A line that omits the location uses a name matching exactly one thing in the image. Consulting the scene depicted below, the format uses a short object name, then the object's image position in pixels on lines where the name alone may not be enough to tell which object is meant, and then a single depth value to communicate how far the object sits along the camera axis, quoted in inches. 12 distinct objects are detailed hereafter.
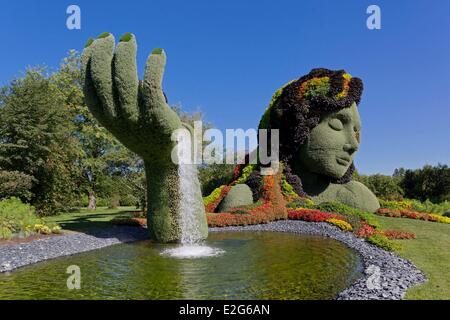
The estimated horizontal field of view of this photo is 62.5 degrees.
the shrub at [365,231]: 489.5
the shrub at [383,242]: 402.6
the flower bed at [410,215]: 640.4
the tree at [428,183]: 1151.0
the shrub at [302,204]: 700.0
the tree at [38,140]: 815.7
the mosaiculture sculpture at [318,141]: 756.0
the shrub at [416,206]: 776.3
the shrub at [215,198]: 740.6
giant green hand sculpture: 418.6
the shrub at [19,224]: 480.1
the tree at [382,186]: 1114.1
